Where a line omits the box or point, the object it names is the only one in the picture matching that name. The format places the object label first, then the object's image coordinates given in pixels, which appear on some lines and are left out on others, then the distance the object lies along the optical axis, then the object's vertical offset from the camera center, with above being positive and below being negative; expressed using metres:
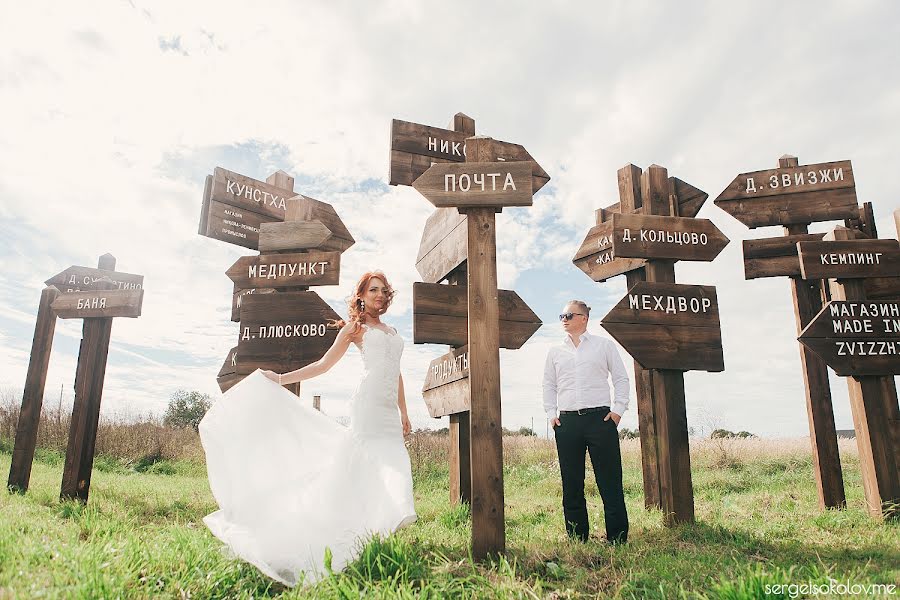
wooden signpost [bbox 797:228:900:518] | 6.10 +0.86
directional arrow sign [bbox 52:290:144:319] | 7.88 +1.75
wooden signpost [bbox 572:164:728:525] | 5.59 +1.03
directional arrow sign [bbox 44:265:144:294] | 9.02 +2.39
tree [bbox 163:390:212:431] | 28.72 +0.95
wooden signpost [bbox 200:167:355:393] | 5.82 +1.56
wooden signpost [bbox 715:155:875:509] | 7.01 +2.71
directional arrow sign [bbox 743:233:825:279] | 7.10 +2.15
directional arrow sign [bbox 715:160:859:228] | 7.17 +2.97
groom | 4.91 +0.06
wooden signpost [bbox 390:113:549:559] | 4.07 +1.14
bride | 3.60 -0.27
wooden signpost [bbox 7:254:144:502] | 7.46 +1.10
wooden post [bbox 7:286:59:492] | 8.28 +0.47
